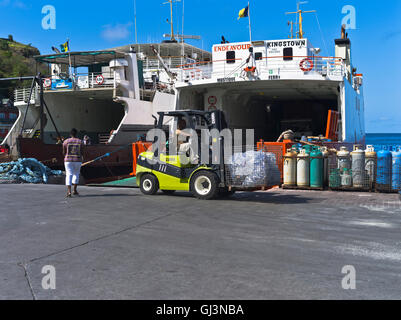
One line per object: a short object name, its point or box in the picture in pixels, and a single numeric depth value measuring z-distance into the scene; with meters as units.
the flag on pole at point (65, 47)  24.41
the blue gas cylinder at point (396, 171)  11.34
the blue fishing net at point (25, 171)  15.50
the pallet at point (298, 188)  12.29
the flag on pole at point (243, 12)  20.53
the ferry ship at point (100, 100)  21.19
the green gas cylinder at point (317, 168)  12.12
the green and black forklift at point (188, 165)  10.23
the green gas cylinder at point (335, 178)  12.09
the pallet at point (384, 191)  11.54
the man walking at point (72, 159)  11.21
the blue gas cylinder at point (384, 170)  11.50
